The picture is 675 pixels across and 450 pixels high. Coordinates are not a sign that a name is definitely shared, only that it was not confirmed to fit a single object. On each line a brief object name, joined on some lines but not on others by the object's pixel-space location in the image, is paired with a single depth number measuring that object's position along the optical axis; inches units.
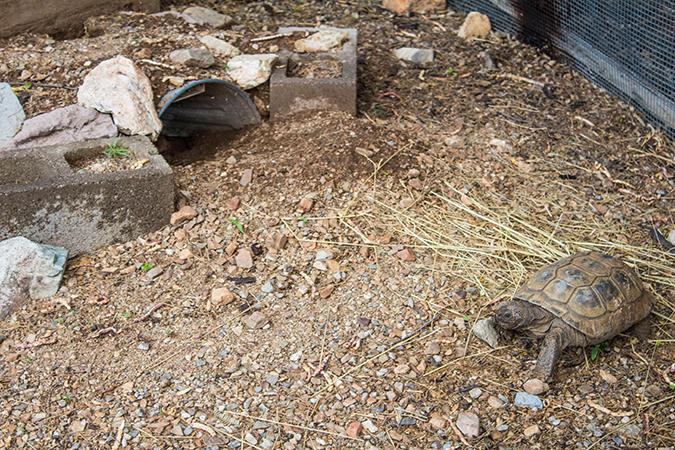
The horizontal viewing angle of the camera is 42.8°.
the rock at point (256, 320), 160.4
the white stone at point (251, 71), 219.6
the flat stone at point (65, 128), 195.9
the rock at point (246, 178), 194.5
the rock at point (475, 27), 280.1
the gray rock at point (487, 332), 156.4
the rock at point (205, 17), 255.0
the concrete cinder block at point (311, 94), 215.5
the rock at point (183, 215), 184.1
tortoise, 150.0
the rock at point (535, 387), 146.3
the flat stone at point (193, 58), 221.3
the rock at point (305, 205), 187.6
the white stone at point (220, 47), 229.6
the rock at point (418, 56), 262.8
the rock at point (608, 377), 150.4
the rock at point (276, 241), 178.7
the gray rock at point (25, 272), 163.2
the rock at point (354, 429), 139.1
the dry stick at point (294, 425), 139.2
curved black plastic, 211.9
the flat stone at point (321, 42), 234.8
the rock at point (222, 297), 165.6
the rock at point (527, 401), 144.3
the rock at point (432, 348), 155.0
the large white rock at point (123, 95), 198.7
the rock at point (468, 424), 139.0
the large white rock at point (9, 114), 196.2
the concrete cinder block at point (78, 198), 168.6
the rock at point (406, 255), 176.1
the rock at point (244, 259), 174.7
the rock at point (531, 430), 139.1
